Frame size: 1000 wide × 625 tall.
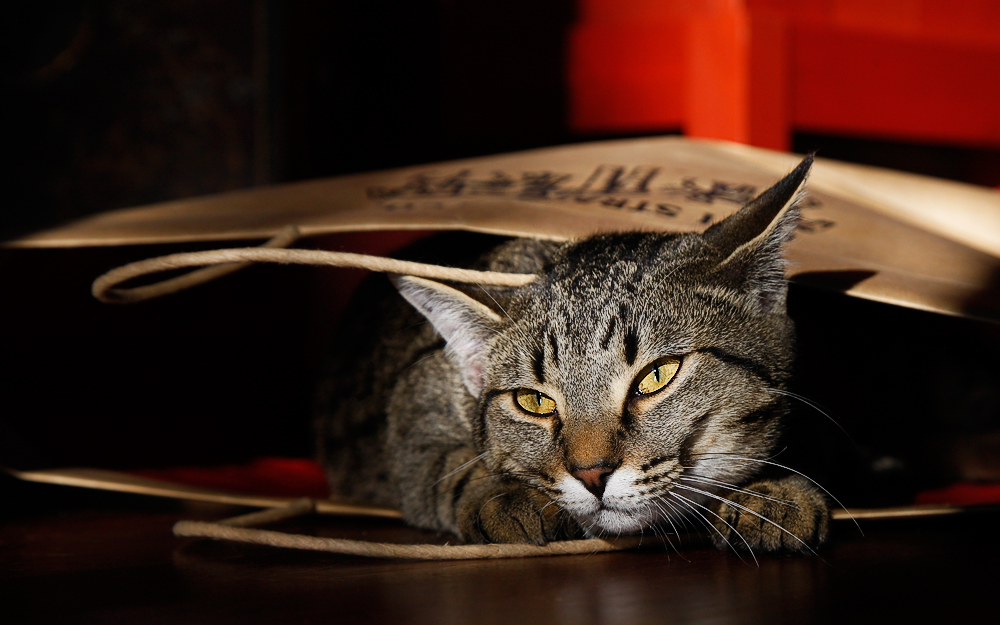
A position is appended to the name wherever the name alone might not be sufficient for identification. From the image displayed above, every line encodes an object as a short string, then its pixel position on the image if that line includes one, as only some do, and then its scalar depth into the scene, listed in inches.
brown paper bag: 29.1
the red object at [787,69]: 40.8
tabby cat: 27.8
